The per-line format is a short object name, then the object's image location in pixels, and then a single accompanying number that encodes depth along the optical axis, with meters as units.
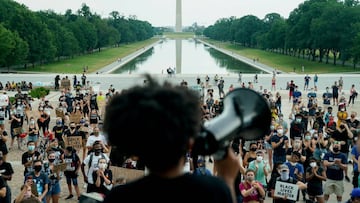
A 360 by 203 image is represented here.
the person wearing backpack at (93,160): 9.76
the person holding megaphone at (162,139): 1.94
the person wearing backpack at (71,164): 11.22
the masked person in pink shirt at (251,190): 8.62
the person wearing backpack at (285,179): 8.85
